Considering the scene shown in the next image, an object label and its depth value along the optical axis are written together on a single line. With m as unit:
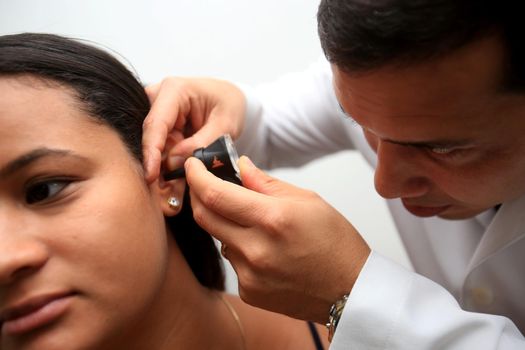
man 0.58
